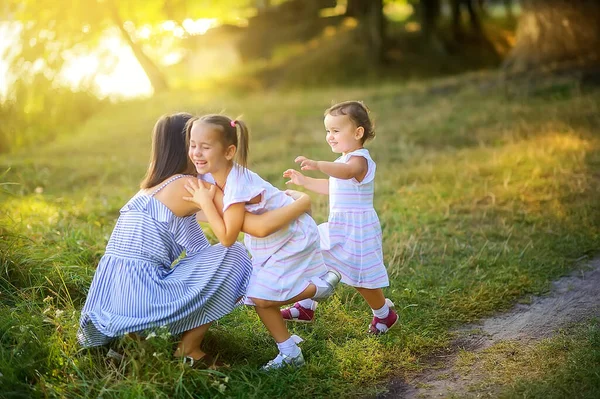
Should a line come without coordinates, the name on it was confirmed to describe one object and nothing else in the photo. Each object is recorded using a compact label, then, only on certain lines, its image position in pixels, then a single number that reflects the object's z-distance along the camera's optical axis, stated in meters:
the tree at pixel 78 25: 15.09
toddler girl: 3.90
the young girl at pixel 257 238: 3.40
